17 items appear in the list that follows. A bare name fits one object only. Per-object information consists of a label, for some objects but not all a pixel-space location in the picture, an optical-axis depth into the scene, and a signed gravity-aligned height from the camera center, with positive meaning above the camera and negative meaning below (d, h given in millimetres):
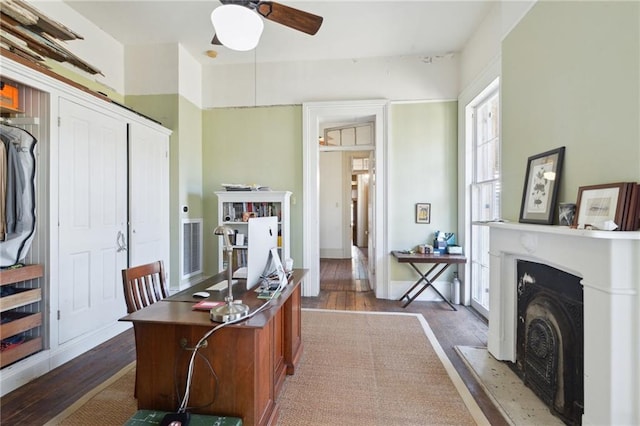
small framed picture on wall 4141 +13
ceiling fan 2092 +1543
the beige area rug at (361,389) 1770 -1297
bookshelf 4031 +10
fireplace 1345 -606
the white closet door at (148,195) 3174 +216
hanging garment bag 2070 +143
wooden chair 1850 -524
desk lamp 1428 -513
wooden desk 1449 -805
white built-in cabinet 2285 +23
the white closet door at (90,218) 2426 -51
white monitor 1654 -213
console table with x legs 3627 -741
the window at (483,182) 3203 +387
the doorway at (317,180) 4152 +500
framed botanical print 1935 +196
